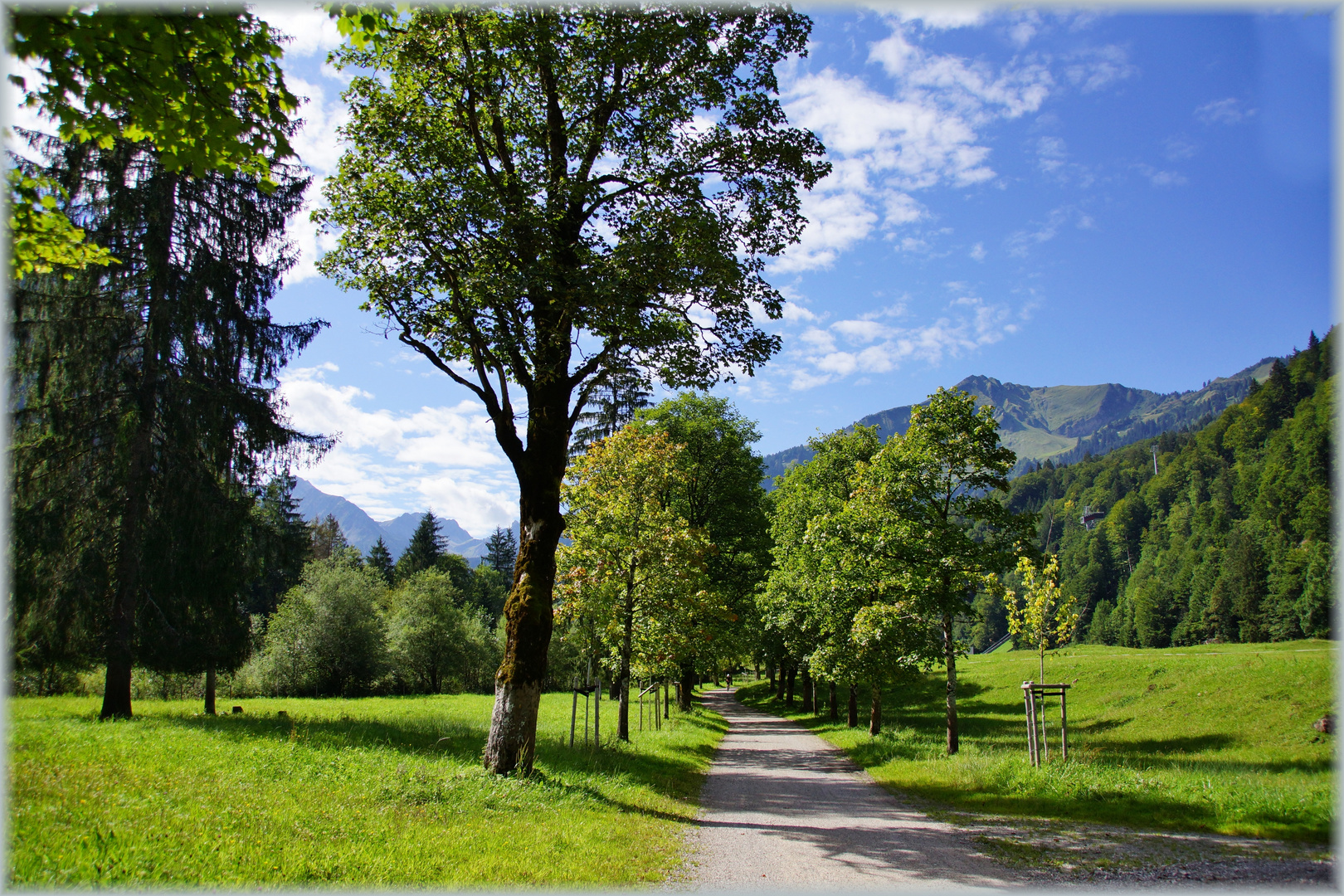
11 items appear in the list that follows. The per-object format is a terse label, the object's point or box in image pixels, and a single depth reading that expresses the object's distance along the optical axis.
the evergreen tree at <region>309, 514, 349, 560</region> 66.44
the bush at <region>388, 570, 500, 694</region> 43.84
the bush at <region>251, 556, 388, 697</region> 35.50
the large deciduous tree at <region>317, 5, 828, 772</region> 10.06
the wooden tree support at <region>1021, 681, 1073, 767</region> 12.72
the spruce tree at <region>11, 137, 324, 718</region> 14.96
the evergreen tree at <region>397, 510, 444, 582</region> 76.94
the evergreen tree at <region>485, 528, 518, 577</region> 113.38
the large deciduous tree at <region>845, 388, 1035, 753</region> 16.67
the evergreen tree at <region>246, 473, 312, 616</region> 17.84
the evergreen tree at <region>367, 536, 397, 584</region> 77.25
